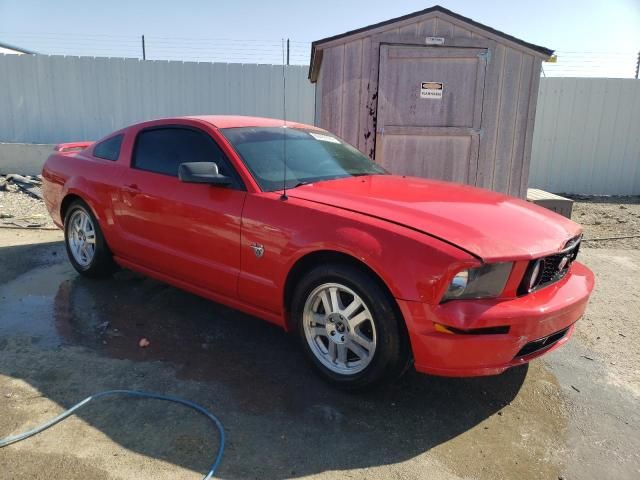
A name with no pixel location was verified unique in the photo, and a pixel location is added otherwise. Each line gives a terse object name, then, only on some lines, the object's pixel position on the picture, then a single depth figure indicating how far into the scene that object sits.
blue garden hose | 2.42
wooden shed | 6.57
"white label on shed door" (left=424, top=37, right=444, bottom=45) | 6.55
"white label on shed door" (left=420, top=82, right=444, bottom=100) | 6.70
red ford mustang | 2.54
